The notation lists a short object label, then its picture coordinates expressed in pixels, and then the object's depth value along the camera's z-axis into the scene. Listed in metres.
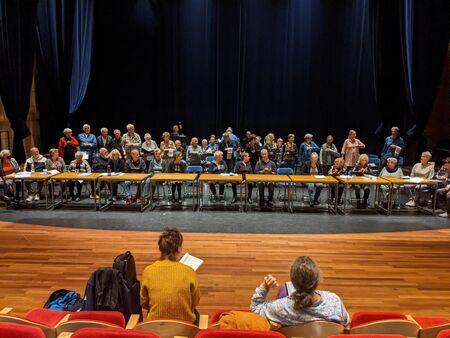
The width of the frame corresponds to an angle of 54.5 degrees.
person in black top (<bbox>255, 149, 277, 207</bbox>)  8.52
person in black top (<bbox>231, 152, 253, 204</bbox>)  8.70
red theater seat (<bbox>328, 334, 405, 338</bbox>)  2.01
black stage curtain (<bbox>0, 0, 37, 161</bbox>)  9.53
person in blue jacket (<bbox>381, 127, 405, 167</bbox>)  9.62
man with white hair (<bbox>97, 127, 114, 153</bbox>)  10.40
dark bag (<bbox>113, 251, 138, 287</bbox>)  3.22
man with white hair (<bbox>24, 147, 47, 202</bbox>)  8.59
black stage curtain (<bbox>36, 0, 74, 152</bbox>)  11.34
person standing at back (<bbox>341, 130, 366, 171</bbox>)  9.69
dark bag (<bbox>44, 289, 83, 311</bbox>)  3.48
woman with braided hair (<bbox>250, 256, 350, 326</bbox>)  2.44
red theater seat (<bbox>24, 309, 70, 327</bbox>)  2.69
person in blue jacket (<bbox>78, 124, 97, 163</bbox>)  10.19
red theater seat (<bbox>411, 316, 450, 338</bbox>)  2.36
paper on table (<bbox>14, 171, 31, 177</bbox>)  7.95
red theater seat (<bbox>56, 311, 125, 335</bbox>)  2.30
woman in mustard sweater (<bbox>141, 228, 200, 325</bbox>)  2.76
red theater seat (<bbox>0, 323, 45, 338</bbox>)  2.04
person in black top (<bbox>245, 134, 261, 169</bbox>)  10.60
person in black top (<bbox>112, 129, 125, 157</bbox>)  10.36
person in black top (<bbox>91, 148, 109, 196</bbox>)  8.98
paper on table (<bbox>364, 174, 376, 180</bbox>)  8.06
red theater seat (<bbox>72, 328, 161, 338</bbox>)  1.97
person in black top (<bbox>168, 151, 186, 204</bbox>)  8.75
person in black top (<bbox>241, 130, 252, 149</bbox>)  11.36
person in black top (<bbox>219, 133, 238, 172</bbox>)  10.12
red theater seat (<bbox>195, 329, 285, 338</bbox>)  1.99
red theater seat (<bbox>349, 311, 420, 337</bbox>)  2.36
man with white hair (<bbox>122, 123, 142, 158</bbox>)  10.16
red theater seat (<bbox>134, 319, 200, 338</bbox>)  2.29
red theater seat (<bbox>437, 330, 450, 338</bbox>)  2.09
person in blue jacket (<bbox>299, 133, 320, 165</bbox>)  10.09
